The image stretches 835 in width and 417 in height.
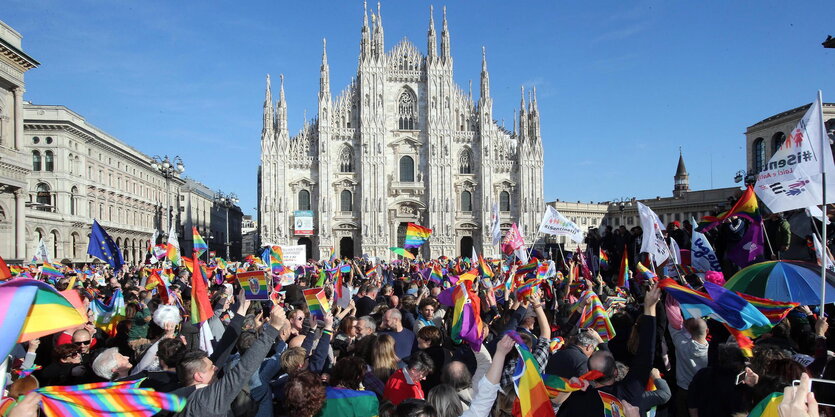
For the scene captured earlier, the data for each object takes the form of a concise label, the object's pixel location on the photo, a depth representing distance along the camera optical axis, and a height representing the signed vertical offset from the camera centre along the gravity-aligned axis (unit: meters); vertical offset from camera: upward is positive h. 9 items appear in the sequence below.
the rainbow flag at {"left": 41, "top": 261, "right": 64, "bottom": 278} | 15.16 -1.13
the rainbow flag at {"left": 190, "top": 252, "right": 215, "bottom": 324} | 6.62 -0.81
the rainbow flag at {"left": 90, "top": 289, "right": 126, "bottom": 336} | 9.01 -1.29
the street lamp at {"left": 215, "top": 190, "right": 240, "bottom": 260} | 77.32 +2.74
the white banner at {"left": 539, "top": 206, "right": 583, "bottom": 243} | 16.42 -0.30
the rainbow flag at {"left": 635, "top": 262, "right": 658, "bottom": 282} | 9.91 -0.96
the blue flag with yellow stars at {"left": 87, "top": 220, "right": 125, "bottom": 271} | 14.28 -0.58
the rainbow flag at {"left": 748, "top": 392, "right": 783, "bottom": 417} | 3.08 -0.95
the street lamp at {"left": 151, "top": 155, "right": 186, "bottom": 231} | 21.98 +1.88
